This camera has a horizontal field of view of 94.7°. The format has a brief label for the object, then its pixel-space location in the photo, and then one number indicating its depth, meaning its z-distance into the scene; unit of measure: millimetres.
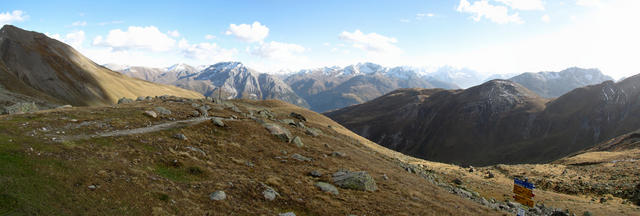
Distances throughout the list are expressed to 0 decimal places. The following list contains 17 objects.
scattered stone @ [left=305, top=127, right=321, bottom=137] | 47069
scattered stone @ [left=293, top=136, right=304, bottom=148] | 36312
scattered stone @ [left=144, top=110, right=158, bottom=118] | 35094
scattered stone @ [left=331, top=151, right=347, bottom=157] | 36334
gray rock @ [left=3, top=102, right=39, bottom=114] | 38844
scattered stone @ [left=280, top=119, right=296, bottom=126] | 51478
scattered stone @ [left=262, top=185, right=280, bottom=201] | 19016
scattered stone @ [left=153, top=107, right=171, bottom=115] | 37819
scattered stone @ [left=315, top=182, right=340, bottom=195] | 21917
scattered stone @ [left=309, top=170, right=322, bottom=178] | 25689
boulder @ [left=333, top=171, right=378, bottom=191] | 23797
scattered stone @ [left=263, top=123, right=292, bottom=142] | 36491
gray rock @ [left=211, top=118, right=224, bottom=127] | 33781
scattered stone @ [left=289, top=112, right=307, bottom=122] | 70600
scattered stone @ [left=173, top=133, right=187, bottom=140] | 28047
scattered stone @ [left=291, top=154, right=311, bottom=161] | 30581
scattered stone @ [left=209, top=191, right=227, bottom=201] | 17530
